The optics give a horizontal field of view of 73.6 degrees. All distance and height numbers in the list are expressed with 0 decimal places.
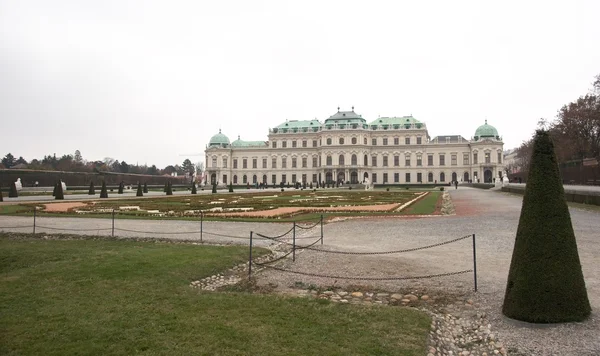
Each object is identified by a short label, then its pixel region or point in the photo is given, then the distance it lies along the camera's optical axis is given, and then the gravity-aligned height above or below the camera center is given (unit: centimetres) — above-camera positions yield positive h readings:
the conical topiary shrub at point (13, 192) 3347 -44
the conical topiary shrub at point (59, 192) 3095 -44
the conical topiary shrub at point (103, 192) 3406 -52
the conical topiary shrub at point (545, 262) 497 -102
